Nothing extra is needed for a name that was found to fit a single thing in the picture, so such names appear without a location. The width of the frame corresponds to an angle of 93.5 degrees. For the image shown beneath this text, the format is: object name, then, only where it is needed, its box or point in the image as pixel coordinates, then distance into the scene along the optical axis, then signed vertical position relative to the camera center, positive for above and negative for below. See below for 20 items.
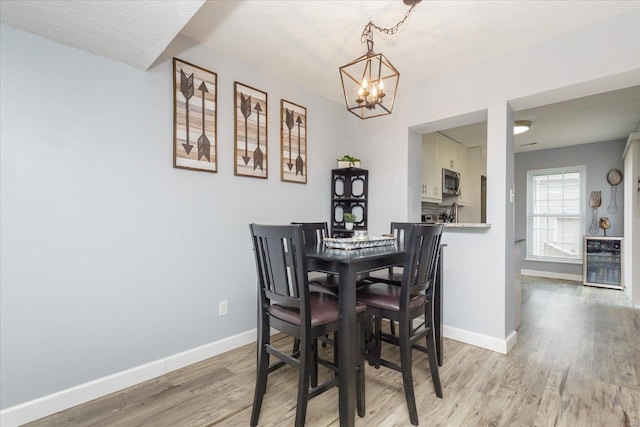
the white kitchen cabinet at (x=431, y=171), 4.08 +0.56
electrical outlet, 2.43 -0.79
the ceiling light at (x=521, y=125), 3.85 +1.09
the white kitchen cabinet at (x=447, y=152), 4.45 +0.91
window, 5.52 -0.06
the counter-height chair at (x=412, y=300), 1.59 -0.53
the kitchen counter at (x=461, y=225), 2.56 -0.13
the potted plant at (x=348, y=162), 3.31 +0.54
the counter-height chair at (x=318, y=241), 2.07 -0.27
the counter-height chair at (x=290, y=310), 1.40 -0.52
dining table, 1.41 -0.50
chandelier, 1.73 +1.26
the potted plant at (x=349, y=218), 2.90 -0.07
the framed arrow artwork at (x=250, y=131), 2.53 +0.69
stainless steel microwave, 4.55 +0.44
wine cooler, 4.89 -0.87
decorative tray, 1.86 -0.21
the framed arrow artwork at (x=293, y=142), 2.89 +0.68
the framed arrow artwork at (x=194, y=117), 2.17 +0.70
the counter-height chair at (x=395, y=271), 2.26 -0.52
